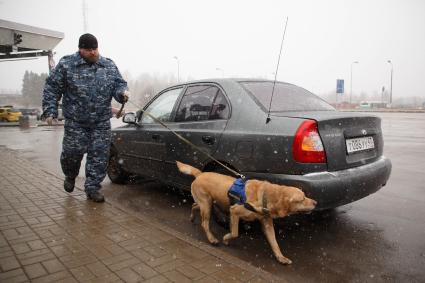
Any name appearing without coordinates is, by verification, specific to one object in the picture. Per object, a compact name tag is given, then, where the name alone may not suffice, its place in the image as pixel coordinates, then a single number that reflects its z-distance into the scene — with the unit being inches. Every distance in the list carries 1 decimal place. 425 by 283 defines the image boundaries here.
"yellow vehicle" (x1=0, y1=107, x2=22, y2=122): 1341.0
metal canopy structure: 635.1
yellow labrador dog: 118.1
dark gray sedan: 128.7
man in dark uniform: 182.2
